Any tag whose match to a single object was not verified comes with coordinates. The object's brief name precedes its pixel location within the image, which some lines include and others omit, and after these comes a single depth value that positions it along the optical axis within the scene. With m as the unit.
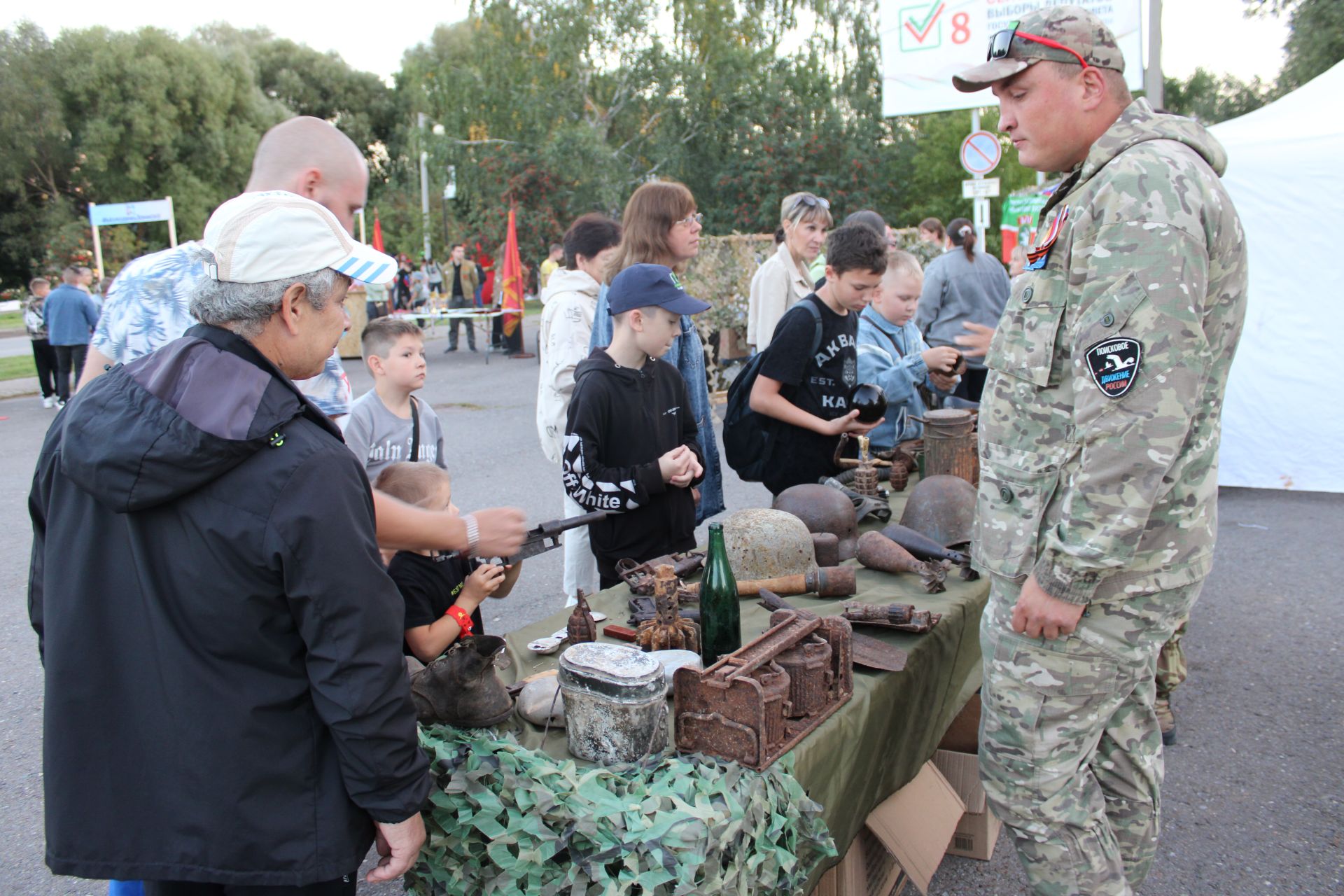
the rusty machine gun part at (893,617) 2.50
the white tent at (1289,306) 6.88
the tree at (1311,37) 19.72
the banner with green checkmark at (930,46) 14.50
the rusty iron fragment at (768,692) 1.87
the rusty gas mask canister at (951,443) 3.74
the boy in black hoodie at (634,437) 3.03
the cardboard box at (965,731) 3.23
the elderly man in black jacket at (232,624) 1.45
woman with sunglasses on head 5.02
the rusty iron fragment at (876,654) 2.33
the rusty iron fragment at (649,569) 2.68
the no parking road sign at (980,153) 11.65
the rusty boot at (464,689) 2.00
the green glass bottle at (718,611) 2.29
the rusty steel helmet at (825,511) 3.12
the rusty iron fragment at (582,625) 2.34
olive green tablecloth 2.09
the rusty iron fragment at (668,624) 2.35
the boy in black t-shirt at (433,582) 2.12
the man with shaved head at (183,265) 2.63
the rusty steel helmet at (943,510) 3.20
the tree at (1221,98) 24.52
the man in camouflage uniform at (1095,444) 1.85
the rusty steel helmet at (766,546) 2.78
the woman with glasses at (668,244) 3.80
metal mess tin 1.83
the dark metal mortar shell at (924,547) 2.95
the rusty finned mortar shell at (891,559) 2.88
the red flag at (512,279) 15.76
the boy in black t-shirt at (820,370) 3.73
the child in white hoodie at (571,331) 3.77
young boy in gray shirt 3.74
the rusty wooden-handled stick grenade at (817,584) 2.70
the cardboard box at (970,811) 2.98
